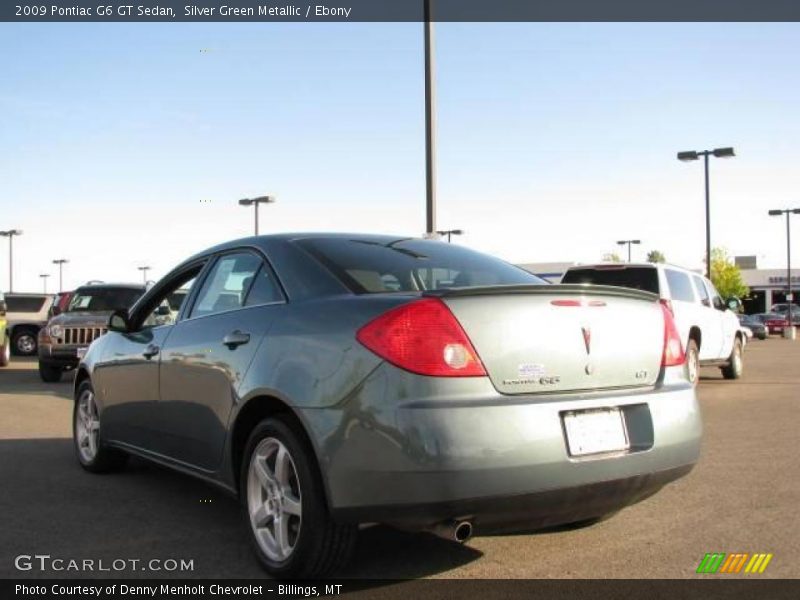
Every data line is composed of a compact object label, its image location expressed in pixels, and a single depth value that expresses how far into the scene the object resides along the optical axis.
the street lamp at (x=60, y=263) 83.06
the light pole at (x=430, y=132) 12.77
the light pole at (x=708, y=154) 32.47
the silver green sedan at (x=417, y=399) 3.18
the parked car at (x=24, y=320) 22.81
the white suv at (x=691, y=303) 11.71
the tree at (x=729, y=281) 76.56
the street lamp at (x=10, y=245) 62.06
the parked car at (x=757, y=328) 38.78
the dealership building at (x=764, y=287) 79.94
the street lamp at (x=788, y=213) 46.75
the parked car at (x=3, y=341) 17.08
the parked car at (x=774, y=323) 44.04
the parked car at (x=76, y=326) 13.83
